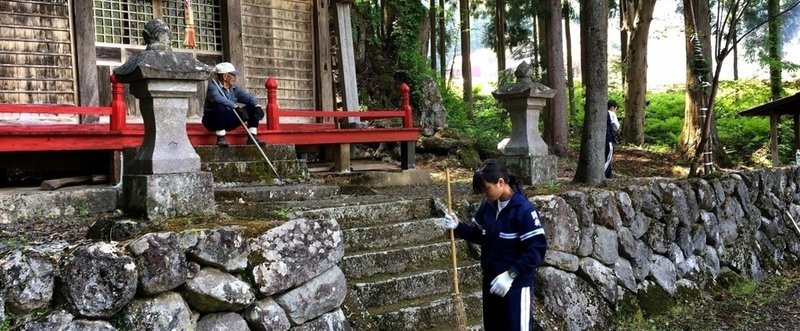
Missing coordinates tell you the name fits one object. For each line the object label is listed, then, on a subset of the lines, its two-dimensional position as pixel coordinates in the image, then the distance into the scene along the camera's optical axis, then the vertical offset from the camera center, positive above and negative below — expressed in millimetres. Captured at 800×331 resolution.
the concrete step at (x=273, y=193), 7023 -484
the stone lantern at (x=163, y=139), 5035 +114
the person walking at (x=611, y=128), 10766 +154
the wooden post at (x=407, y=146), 11148 -24
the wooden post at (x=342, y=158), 10953 -179
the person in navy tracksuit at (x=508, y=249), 4480 -759
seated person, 8250 +577
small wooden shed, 14047 +446
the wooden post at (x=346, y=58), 11383 +1559
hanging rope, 9414 +1873
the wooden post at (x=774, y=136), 14524 -111
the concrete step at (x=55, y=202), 7082 -500
